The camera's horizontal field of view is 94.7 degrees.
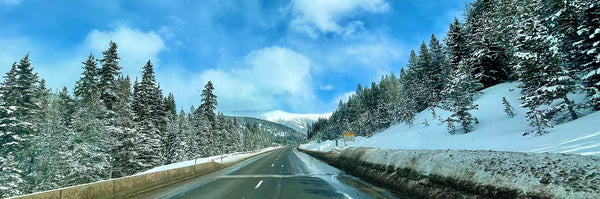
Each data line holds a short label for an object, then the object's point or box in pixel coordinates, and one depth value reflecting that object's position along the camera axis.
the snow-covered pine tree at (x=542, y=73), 15.50
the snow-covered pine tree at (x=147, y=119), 36.47
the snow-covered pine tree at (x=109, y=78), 35.69
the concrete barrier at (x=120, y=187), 7.58
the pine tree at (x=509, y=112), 22.86
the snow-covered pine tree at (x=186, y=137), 49.53
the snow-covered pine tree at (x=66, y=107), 34.89
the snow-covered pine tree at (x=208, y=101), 64.94
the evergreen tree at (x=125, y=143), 31.81
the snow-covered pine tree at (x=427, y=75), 57.08
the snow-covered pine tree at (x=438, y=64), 54.50
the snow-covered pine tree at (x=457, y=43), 48.69
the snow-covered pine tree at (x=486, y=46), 40.00
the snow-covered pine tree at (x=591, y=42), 13.98
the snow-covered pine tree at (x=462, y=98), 24.50
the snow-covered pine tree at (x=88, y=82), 34.77
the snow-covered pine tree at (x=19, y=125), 25.24
